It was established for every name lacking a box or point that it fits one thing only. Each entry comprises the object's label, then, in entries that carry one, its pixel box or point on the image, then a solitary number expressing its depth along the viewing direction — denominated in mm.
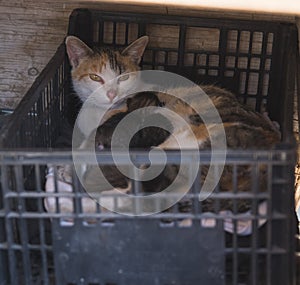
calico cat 1076
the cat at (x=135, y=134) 1217
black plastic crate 909
